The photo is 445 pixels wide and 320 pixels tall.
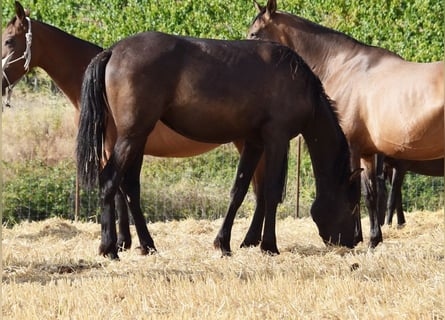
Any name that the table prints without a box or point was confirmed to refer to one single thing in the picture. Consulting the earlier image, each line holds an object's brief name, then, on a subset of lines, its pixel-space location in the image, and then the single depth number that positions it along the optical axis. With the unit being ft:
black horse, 55.21
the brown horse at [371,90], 60.44
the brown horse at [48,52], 64.28
